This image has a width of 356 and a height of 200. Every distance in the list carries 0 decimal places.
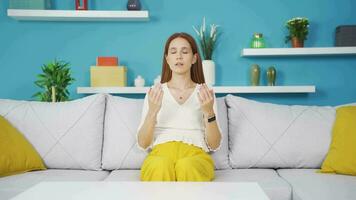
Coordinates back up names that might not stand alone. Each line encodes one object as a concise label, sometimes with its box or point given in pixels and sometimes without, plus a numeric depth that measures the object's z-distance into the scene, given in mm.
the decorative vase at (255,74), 3016
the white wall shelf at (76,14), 2908
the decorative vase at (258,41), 3006
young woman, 1686
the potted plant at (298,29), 2943
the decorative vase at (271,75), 3012
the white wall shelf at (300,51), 2936
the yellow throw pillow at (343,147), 1937
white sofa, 2119
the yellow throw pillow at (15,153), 1926
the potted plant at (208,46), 2961
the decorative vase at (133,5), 2969
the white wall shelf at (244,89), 2943
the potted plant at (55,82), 2758
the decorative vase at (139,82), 2990
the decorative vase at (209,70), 2955
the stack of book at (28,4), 2943
